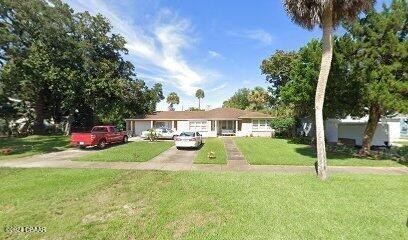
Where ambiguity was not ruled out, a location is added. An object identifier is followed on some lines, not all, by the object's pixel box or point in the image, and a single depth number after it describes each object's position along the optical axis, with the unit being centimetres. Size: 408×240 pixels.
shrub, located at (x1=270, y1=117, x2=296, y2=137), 3900
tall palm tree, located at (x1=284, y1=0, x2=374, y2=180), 1318
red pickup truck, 2473
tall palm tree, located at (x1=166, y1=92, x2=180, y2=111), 9488
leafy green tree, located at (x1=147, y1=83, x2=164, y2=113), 4938
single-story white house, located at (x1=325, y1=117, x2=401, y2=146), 2938
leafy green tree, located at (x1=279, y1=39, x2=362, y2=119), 1994
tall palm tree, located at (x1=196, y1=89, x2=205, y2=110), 11088
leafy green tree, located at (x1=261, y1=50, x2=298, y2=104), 4908
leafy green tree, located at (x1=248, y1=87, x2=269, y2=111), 6338
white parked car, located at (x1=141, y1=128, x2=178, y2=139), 3719
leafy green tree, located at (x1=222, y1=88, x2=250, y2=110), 9463
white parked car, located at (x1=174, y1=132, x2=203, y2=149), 2502
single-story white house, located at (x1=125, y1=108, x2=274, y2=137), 4256
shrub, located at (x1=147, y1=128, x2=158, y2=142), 3494
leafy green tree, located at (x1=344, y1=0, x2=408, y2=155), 1767
